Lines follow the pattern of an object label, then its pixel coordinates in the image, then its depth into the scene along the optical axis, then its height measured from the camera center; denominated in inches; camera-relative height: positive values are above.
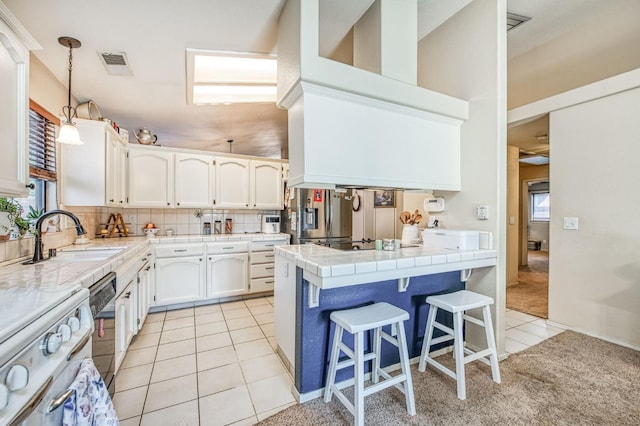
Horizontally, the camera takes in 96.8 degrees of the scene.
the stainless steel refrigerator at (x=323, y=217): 154.5 -1.6
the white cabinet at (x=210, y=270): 133.9 -28.2
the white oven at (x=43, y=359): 27.7 -17.3
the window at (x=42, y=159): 87.3 +18.4
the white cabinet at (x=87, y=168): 103.6 +17.5
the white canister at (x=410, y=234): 105.6 -7.8
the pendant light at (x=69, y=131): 78.5 +23.3
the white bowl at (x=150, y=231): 149.4 -8.7
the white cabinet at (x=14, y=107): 50.9 +20.7
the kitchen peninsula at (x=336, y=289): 68.1 -21.6
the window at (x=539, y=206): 368.8 +9.8
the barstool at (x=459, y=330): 73.2 -32.3
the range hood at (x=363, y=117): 73.3 +28.6
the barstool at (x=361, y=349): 61.4 -32.4
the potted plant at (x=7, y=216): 69.0 -0.3
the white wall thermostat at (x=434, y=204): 104.6 +3.6
